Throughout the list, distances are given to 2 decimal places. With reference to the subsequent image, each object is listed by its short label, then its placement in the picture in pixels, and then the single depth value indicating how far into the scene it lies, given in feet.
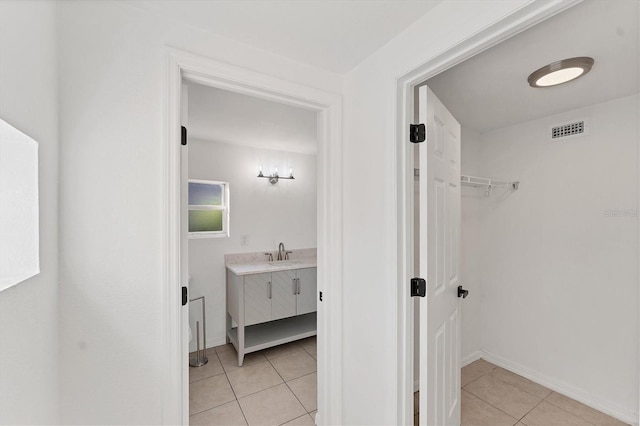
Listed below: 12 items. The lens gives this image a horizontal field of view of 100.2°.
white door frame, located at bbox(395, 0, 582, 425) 4.30
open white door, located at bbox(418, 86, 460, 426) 4.19
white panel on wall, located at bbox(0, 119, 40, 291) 1.95
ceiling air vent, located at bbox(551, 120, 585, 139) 6.90
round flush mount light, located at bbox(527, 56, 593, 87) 4.74
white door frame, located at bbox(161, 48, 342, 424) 3.72
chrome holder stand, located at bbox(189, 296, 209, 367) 8.65
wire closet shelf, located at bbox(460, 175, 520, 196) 7.87
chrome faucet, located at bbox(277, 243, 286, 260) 11.49
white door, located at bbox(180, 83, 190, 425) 3.92
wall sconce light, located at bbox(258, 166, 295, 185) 11.50
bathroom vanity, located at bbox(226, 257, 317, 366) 8.94
